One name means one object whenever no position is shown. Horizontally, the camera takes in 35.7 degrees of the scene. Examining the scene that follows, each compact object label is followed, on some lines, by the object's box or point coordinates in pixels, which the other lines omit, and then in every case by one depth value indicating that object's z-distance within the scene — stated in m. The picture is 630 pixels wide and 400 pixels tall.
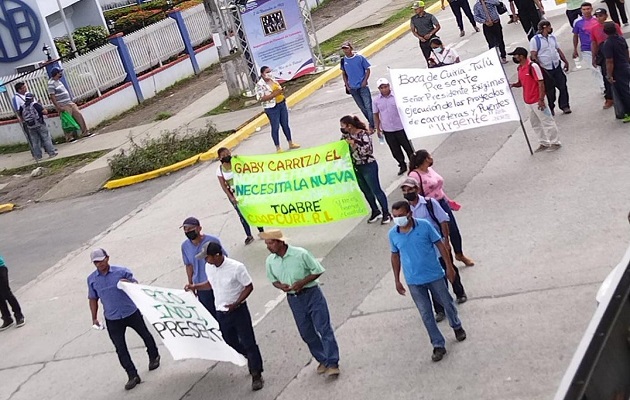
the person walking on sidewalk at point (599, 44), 14.35
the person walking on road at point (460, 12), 22.99
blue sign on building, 28.53
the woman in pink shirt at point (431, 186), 10.27
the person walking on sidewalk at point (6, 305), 13.38
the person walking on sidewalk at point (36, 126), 22.66
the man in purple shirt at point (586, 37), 15.02
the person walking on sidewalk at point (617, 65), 13.76
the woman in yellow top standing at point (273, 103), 17.38
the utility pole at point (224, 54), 22.41
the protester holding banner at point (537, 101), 13.45
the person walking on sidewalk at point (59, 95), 23.47
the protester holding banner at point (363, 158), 12.52
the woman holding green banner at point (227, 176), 13.29
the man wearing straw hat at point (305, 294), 8.98
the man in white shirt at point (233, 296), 9.34
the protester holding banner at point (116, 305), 10.37
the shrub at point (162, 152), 19.77
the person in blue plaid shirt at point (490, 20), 19.00
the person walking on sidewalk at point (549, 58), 14.73
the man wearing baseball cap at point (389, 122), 13.92
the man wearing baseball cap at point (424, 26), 19.98
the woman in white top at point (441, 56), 15.94
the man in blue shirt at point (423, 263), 8.67
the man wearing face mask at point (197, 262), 10.17
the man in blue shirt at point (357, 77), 16.86
